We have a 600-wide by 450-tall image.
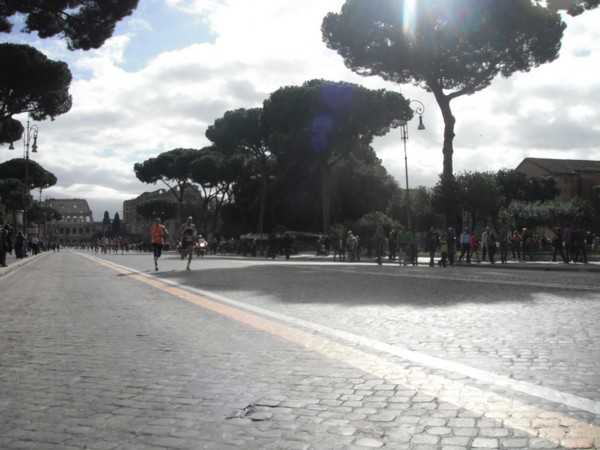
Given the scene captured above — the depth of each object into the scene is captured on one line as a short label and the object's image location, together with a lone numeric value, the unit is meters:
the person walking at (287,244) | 34.19
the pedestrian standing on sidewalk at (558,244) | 25.11
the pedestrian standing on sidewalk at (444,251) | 23.58
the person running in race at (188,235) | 18.09
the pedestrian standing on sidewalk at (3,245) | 21.80
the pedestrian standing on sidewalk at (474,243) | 27.60
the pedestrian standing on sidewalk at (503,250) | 26.20
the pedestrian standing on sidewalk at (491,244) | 26.42
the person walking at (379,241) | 24.86
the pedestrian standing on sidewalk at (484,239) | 27.41
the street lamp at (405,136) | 41.09
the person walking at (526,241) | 29.55
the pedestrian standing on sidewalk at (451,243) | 23.84
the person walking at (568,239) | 24.34
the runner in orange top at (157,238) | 17.47
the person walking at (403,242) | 24.05
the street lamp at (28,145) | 34.35
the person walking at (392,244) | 31.13
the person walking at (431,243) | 23.70
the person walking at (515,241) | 30.89
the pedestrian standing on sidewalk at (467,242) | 25.31
